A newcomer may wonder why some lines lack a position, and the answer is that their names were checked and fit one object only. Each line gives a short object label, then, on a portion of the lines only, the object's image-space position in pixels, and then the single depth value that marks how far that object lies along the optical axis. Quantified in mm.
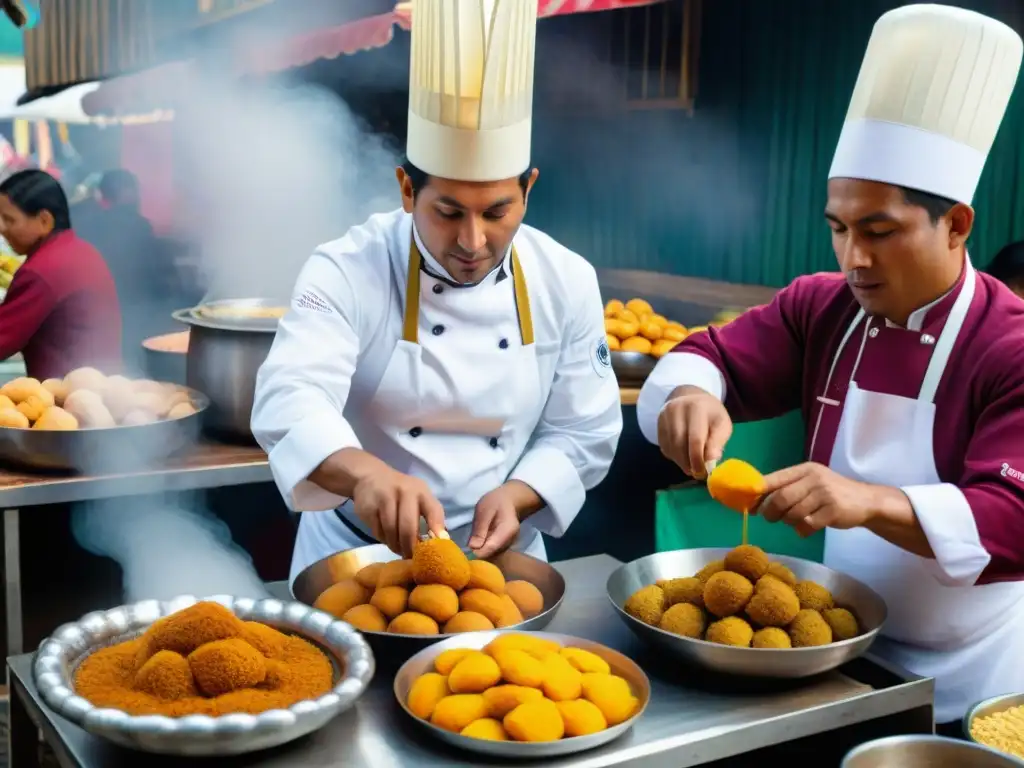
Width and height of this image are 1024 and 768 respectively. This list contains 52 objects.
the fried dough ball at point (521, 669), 1271
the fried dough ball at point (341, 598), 1547
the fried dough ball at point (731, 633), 1428
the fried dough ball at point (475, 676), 1279
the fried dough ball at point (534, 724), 1216
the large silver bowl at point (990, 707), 1447
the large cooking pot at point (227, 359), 2801
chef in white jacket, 1827
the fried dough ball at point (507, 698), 1253
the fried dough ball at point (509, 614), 1504
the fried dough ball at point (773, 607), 1451
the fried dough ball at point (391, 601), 1507
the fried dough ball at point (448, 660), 1349
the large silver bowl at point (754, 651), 1398
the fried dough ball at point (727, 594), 1470
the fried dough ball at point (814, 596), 1529
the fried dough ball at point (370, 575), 1600
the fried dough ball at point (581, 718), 1250
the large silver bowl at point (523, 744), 1223
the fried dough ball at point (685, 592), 1545
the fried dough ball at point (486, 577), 1565
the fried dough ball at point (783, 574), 1561
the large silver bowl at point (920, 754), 1282
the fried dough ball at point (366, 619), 1474
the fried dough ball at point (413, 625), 1454
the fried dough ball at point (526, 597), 1591
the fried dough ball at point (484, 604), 1511
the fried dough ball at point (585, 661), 1369
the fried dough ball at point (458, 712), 1245
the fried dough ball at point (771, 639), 1422
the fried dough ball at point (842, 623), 1484
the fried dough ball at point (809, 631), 1436
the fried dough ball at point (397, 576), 1553
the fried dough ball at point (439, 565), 1525
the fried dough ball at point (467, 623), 1475
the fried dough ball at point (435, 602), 1483
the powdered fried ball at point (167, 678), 1217
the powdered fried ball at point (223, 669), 1226
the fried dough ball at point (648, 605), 1534
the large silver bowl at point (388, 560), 1507
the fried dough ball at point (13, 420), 2662
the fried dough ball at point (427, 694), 1284
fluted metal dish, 1134
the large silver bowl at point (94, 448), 2631
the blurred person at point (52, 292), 3701
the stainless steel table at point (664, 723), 1260
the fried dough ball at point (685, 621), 1474
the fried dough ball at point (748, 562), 1542
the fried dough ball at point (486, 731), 1231
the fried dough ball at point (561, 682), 1276
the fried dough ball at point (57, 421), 2660
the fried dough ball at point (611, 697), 1291
